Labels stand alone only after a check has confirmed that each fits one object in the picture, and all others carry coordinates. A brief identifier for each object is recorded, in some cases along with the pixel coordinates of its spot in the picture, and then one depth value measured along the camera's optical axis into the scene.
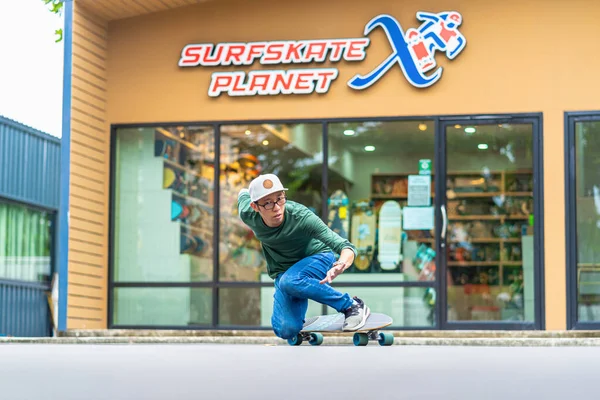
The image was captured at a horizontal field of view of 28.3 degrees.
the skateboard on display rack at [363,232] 16.62
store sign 16.56
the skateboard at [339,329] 10.32
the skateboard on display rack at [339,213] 16.72
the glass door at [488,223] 16.14
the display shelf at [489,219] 16.23
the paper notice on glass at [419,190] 16.50
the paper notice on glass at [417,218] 16.47
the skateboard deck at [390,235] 16.53
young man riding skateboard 9.48
